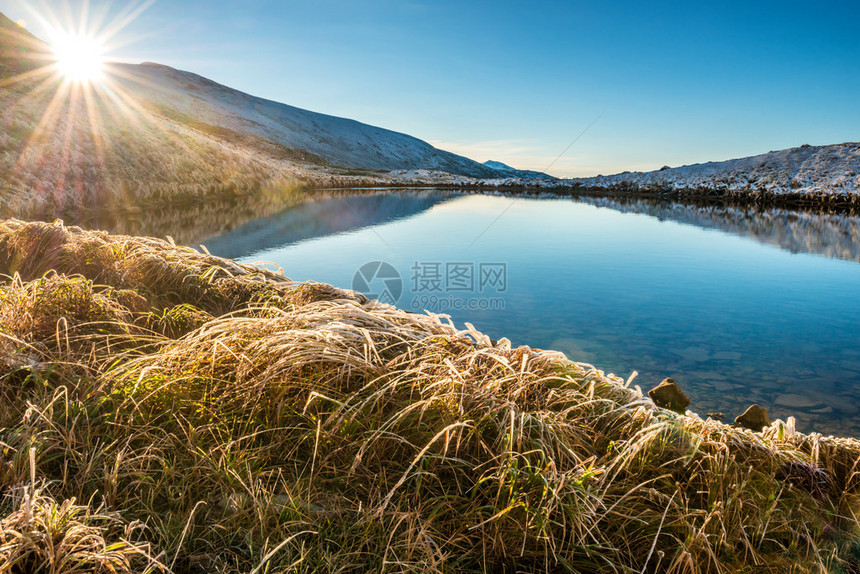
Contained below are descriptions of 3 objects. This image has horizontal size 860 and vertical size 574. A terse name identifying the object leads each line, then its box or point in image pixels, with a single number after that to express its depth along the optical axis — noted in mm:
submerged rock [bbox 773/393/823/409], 4473
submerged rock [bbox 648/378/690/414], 3742
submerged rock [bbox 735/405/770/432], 3479
